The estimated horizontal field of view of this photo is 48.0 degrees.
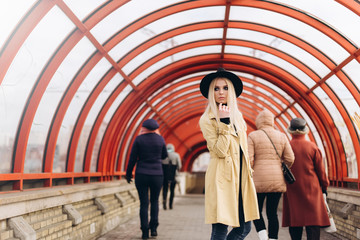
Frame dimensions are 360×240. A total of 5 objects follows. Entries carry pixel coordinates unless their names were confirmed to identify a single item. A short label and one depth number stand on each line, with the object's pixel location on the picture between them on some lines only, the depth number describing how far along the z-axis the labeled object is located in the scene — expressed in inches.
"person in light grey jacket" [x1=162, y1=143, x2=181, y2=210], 460.4
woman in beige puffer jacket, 197.0
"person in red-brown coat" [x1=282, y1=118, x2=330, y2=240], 205.9
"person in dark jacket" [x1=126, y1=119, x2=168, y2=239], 264.4
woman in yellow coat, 133.2
